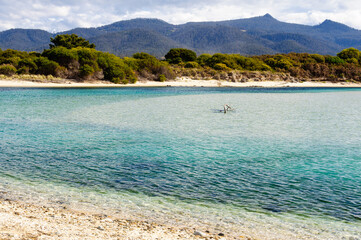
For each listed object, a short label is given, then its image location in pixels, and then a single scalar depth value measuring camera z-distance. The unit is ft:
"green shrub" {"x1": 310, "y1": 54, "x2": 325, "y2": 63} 388.08
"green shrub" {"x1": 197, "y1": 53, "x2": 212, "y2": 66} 369.09
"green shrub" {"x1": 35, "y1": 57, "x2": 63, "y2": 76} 236.73
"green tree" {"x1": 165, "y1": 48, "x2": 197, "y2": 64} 392.61
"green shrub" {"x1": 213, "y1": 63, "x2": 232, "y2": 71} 329.52
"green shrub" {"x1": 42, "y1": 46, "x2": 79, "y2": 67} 244.63
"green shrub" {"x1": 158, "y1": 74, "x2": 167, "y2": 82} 284.59
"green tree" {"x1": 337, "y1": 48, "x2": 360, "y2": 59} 413.39
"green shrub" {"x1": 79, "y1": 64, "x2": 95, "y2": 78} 237.25
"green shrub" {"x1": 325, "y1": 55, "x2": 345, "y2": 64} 378.53
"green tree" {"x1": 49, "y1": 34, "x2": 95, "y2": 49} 330.03
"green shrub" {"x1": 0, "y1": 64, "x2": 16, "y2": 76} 229.86
